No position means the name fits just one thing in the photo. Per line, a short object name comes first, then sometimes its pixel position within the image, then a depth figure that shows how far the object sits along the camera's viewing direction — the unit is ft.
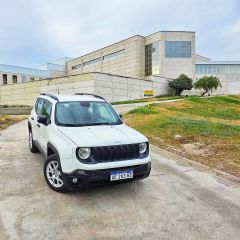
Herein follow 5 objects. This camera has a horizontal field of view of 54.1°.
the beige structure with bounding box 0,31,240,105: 119.43
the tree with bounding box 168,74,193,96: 150.22
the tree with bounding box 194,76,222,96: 151.20
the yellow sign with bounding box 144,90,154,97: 60.73
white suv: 14.03
